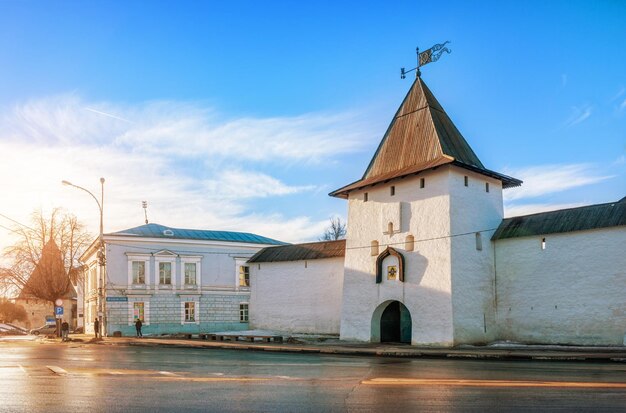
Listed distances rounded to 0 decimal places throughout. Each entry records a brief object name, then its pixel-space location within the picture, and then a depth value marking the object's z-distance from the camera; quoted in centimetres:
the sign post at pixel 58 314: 4153
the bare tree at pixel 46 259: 4478
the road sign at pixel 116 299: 3697
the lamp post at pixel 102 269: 3558
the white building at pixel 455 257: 2475
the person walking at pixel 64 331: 3915
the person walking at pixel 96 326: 3712
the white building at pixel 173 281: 4034
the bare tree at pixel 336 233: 7106
